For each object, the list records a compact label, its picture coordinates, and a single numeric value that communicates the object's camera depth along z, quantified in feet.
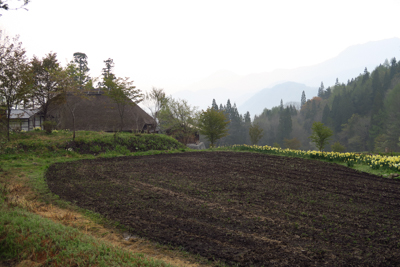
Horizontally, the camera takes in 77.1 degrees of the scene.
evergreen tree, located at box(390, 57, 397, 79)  220.29
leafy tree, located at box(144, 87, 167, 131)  87.86
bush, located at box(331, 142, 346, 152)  135.52
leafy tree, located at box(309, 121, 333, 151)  68.49
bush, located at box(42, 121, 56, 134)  57.88
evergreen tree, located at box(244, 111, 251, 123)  242.99
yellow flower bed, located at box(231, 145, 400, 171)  35.92
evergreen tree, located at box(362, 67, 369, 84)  238.23
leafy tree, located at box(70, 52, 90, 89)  156.72
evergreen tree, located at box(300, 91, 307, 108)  325.09
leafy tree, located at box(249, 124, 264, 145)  133.59
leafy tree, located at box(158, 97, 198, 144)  106.63
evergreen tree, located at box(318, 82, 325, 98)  312.29
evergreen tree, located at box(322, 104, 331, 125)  214.28
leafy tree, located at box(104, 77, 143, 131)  61.93
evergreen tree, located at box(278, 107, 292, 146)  217.01
